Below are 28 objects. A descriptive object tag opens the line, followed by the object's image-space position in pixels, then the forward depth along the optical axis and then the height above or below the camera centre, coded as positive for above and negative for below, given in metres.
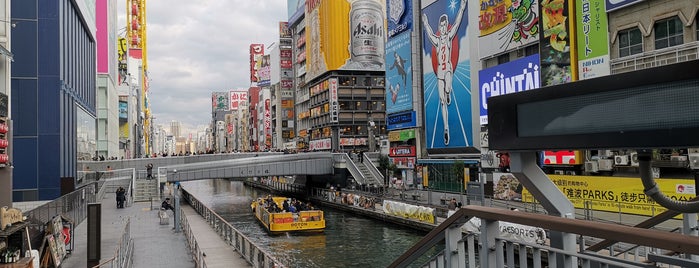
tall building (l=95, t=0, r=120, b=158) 68.75 +10.56
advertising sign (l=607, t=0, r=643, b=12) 25.64 +6.86
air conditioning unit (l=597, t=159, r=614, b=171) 27.00 -0.91
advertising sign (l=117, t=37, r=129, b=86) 101.96 +19.19
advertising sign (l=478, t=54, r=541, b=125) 34.12 +4.81
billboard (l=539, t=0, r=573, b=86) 30.45 +6.03
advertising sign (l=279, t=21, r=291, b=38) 114.06 +26.51
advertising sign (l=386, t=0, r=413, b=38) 56.62 +14.67
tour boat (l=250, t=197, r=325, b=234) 33.50 -4.23
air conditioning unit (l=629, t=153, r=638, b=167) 24.99 -0.74
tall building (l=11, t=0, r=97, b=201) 27.23 +3.21
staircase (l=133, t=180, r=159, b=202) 43.56 -2.63
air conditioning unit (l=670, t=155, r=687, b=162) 22.96 -0.61
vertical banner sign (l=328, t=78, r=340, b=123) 82.81 +7.89
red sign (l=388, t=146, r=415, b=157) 54.22 +0.04
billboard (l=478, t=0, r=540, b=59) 34.59 +8.45
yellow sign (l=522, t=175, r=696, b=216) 21.97 -2.07
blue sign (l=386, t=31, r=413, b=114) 56.94 +8.40
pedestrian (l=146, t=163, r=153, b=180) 48.56 -1.24
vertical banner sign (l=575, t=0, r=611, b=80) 27.58 +5.64
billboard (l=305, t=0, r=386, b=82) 85.94 +19.11
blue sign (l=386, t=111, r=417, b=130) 55.94 +3.34
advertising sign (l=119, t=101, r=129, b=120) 101.25 +9.20
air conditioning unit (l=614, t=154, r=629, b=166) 25.94 -0.71
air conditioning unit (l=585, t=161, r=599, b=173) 27.88 -1.03
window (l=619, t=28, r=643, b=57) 26.08 +5.04
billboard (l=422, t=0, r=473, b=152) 44.59 +6.62
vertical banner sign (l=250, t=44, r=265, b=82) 157.25 +29.37
